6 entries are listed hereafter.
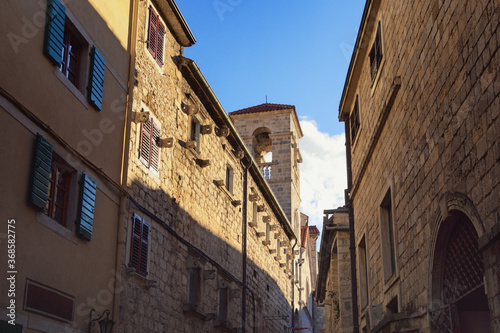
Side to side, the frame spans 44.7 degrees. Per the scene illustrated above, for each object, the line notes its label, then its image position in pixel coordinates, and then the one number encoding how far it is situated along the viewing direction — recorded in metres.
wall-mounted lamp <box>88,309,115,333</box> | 9.36
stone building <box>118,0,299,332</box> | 11.42
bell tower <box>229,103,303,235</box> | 34.75
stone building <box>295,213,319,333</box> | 34.06
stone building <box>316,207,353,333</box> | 18.05
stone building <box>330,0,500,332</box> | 5.97
